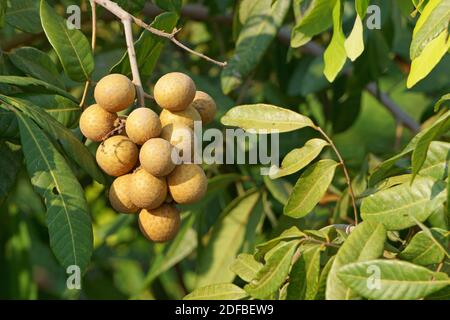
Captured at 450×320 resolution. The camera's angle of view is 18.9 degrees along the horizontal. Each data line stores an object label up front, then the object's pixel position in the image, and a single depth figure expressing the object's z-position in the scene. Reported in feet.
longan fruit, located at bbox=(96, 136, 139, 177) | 2.50
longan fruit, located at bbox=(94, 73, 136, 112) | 2.51
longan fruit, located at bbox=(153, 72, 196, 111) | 2.52
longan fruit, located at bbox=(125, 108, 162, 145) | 2.46
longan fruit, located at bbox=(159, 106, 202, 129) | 2.54
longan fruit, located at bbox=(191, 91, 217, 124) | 2.64
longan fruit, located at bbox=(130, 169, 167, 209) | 2.48
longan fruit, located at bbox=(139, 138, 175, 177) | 2.44
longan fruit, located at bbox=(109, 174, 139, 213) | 2.55
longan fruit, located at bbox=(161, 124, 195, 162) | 2.50
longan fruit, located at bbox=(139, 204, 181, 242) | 2.56
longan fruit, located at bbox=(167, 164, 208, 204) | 2.51
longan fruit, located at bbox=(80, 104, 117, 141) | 2.55
